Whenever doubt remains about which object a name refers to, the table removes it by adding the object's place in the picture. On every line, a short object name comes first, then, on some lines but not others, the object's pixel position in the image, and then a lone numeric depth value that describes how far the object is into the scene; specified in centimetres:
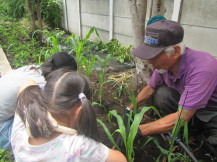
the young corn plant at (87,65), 197
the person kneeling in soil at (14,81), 134
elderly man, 123
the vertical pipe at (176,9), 258
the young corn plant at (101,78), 186
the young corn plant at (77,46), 207
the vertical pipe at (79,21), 518
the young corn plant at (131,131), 109
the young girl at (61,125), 85
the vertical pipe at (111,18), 396
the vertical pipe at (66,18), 600
